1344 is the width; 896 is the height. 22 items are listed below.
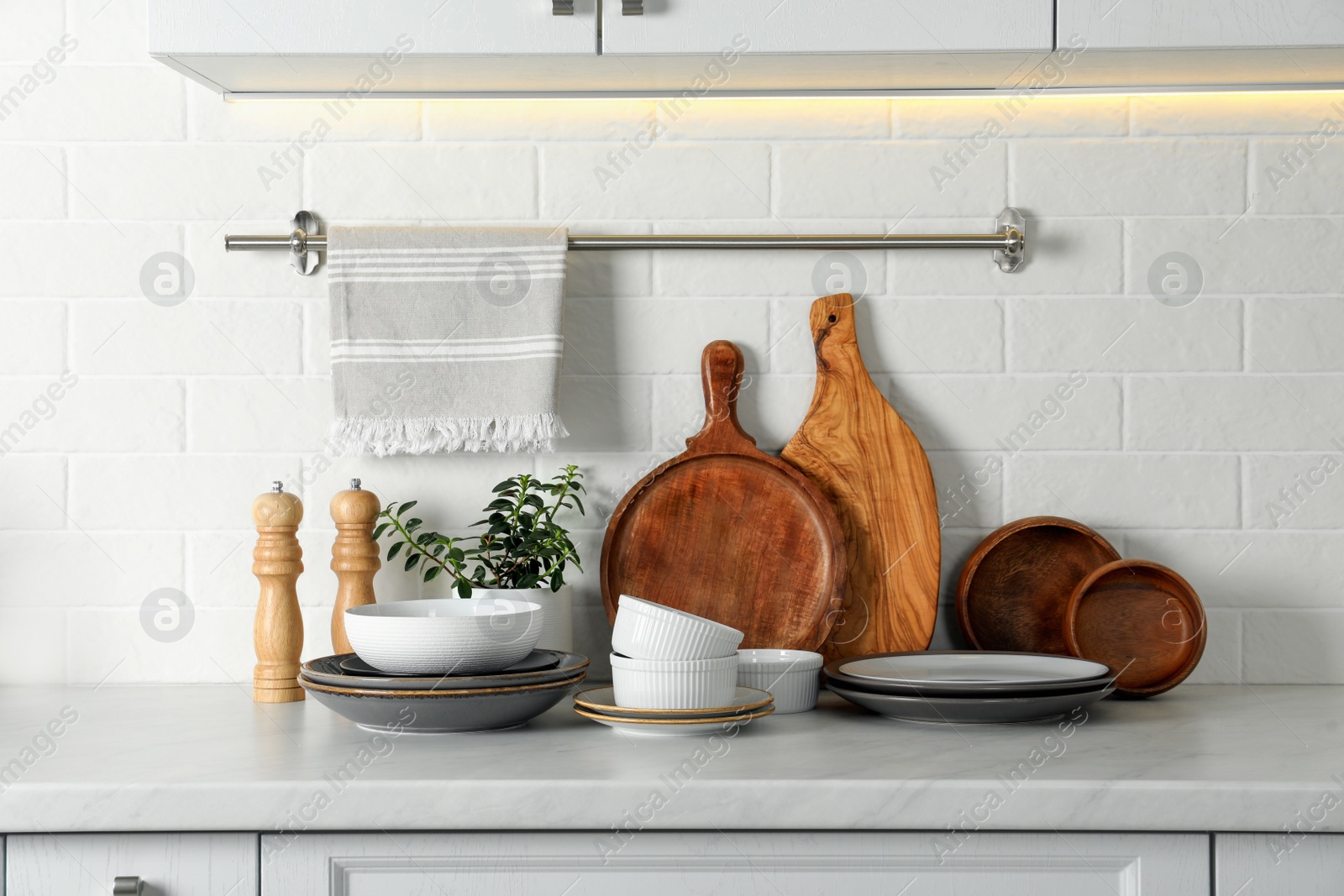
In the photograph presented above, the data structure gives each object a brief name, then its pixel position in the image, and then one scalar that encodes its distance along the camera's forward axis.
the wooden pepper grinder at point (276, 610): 1.28
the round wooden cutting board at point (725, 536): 1.39
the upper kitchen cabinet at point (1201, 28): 1.18
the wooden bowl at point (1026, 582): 1.40
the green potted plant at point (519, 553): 1.33
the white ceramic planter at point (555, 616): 1.31
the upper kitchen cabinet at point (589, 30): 1.19
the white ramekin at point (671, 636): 1.08
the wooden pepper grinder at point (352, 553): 1.32
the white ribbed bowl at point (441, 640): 1.07
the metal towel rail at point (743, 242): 1.42
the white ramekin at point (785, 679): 1.20
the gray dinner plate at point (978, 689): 1.09
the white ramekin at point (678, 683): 1.08
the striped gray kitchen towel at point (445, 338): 1.39
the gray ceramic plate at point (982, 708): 1.09
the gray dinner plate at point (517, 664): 1.12
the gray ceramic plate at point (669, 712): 1.06
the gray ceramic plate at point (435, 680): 1.05
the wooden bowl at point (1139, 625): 1.29
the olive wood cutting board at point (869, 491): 1.39
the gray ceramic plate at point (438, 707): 1.05
